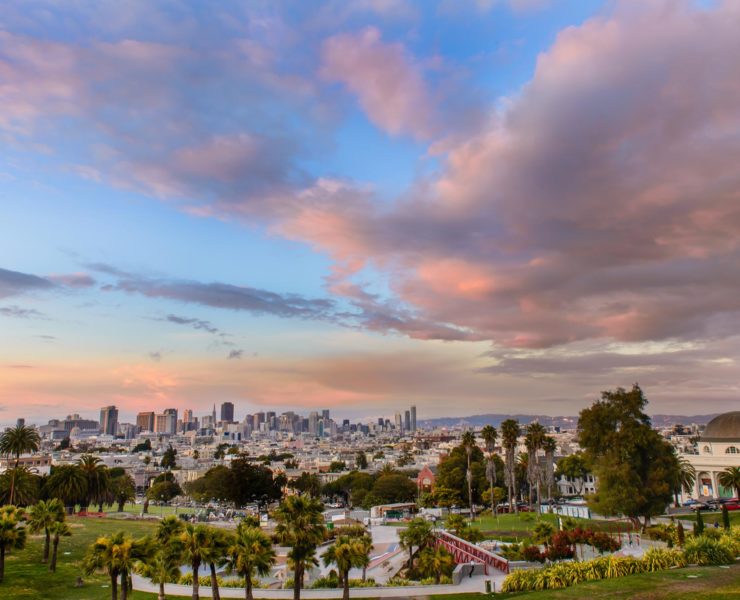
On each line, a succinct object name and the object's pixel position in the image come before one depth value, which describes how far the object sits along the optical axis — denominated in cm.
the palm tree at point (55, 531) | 4939
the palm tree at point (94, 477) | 9319
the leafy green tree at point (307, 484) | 15388
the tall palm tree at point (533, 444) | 9369
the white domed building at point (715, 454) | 9281
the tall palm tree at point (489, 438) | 10469
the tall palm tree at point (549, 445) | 9738
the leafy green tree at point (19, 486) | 7769
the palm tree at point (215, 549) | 3472
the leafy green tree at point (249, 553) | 3466
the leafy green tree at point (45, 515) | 4997
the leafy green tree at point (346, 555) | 3750
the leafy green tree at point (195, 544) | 3459
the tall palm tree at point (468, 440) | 10669
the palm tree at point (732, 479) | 6625
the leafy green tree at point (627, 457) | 5897
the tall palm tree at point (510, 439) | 9956
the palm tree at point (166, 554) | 3634
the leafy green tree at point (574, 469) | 13562
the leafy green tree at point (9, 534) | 4584
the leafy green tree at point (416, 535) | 4922
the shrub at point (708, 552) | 3822
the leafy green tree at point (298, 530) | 3619
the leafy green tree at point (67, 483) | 8644
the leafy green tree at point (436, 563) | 4421
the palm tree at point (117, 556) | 3466
